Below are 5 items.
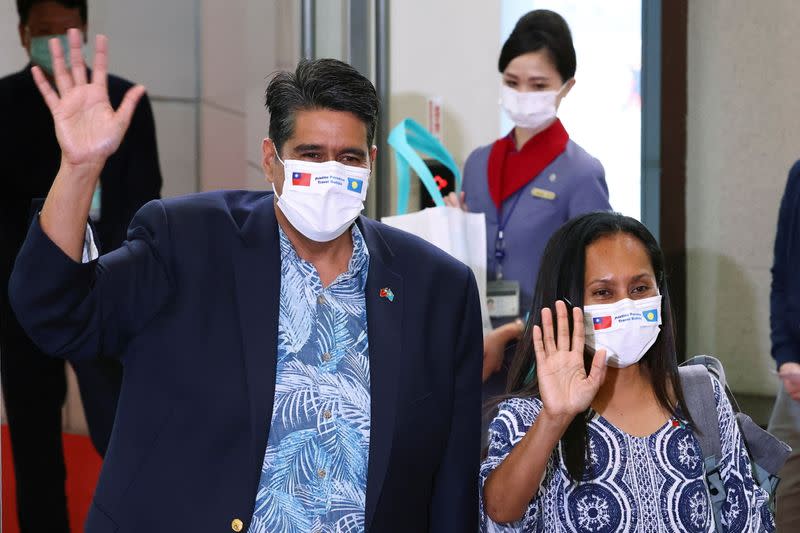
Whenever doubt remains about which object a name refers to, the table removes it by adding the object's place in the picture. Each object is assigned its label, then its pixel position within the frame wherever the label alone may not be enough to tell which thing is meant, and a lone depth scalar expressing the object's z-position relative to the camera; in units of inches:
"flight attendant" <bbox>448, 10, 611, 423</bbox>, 292.2
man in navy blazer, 162.1
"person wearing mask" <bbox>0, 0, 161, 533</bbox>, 260.5
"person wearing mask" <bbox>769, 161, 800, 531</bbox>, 313.1
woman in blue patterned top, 195.3
